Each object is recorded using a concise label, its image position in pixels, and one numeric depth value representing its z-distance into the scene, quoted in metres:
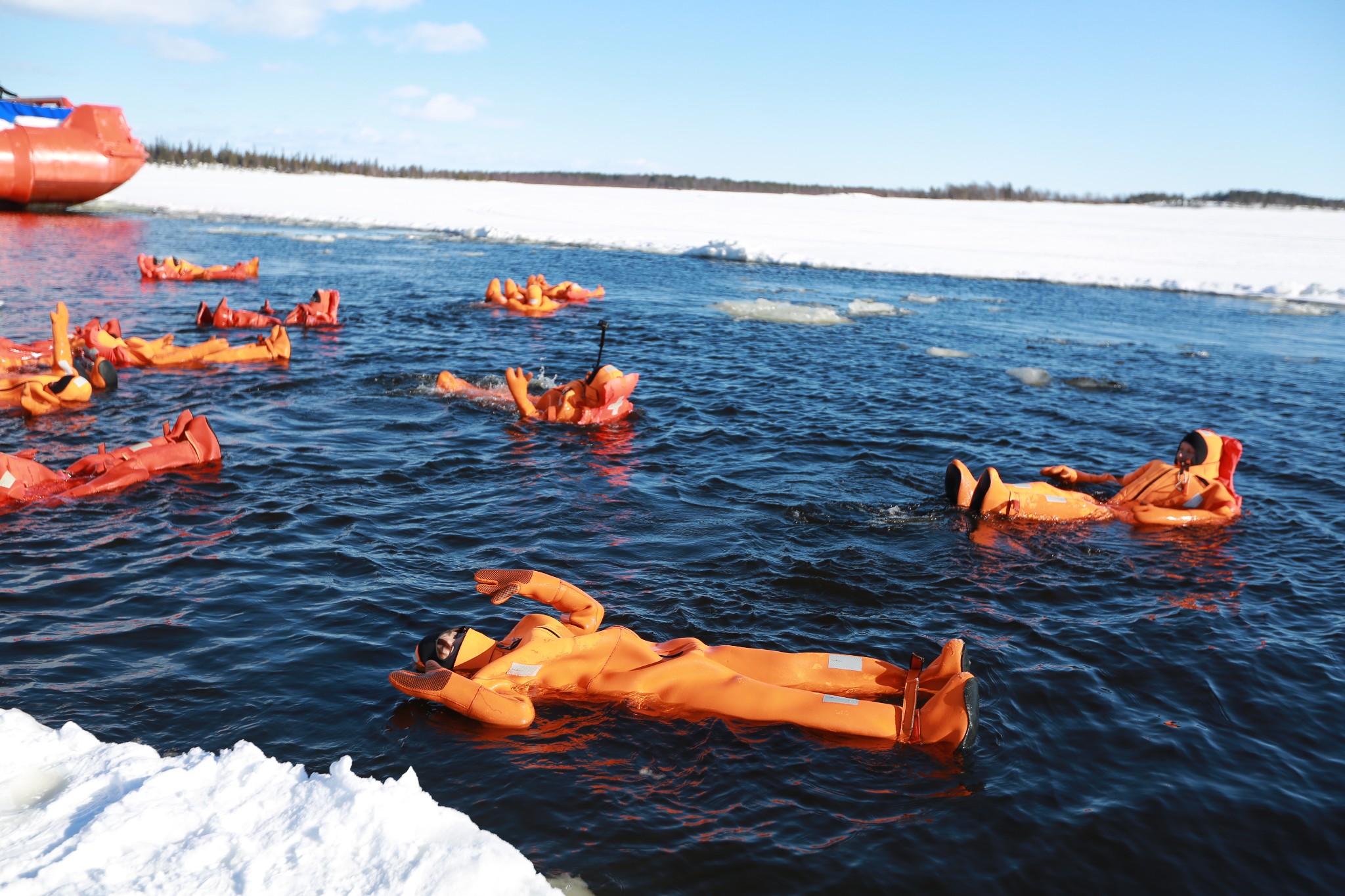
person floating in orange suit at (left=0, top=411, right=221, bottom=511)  7.84
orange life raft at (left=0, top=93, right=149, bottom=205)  31.34
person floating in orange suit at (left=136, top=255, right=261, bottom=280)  20.50
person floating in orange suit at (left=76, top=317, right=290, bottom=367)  12.41
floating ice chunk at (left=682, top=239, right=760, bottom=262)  30.92
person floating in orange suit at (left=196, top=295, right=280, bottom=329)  15.93
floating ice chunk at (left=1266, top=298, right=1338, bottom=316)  23.44
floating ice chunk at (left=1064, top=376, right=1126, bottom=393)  14.43
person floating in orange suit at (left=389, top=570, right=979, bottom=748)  5.15
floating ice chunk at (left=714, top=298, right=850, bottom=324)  19.30
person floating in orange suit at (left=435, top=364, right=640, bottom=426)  10.98
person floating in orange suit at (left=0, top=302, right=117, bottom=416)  10.36
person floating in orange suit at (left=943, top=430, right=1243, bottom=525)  8.40
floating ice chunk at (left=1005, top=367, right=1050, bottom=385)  14.58
